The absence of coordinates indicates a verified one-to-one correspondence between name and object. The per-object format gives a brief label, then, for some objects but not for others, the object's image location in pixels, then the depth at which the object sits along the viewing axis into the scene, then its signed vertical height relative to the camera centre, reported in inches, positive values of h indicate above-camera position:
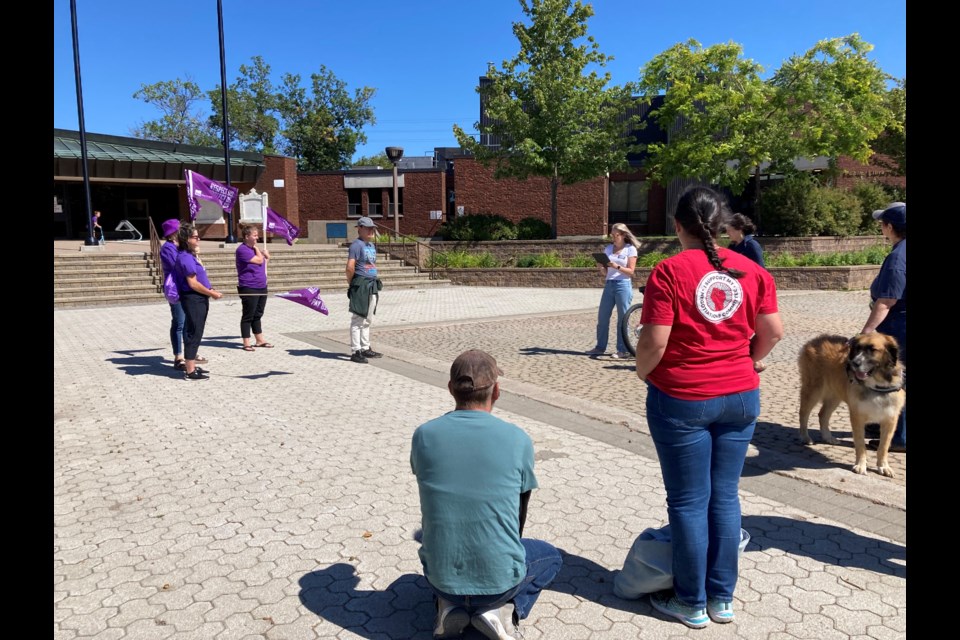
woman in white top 365.1 -10.9
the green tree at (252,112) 2667.3 +589.3
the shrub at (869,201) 992.9 +77.5
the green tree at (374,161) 3828.7 +583.3
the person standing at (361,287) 371.2 -12.3
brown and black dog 185.3 -35.3
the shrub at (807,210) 912.9 +61.1
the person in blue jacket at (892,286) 188.7 -8.7
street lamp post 1105.4 +173.9
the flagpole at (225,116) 1035.7 +224.4
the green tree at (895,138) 1080.2 +187.2
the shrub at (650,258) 840.3 +0.9
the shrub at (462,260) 949.7 +2.6
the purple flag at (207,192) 546.3 +60.6
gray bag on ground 126.0 -55.4
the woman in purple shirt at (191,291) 324.8 -11.6
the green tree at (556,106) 994.7 +221.4
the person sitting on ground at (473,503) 110.6 -38.1
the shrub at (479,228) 1021.8 +49.4
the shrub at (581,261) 899.4 -1.3
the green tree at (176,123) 2637.8 +550.8
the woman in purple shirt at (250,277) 406.3 -6.5
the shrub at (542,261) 908.6 -0.1
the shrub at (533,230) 1031.6 +45.5
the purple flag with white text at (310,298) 390.8 -18.5
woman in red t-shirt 114.0 -20.1
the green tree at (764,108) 892.7 +194.2
